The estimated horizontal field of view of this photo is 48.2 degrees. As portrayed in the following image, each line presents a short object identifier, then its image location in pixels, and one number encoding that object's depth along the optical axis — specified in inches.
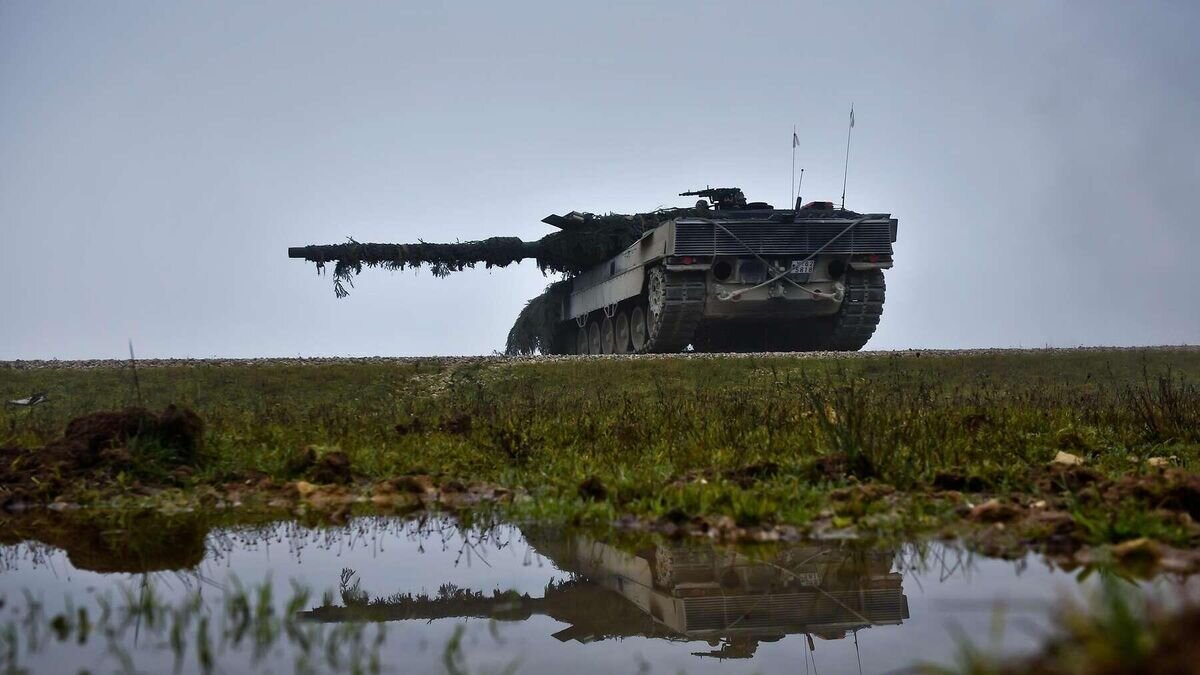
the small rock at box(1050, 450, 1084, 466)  235.5
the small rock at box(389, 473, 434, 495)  238.4
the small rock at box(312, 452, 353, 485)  251.9
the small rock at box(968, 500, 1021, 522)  187.5
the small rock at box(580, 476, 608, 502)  218.4
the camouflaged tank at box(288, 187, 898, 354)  871.1
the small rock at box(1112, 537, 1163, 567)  153.3
